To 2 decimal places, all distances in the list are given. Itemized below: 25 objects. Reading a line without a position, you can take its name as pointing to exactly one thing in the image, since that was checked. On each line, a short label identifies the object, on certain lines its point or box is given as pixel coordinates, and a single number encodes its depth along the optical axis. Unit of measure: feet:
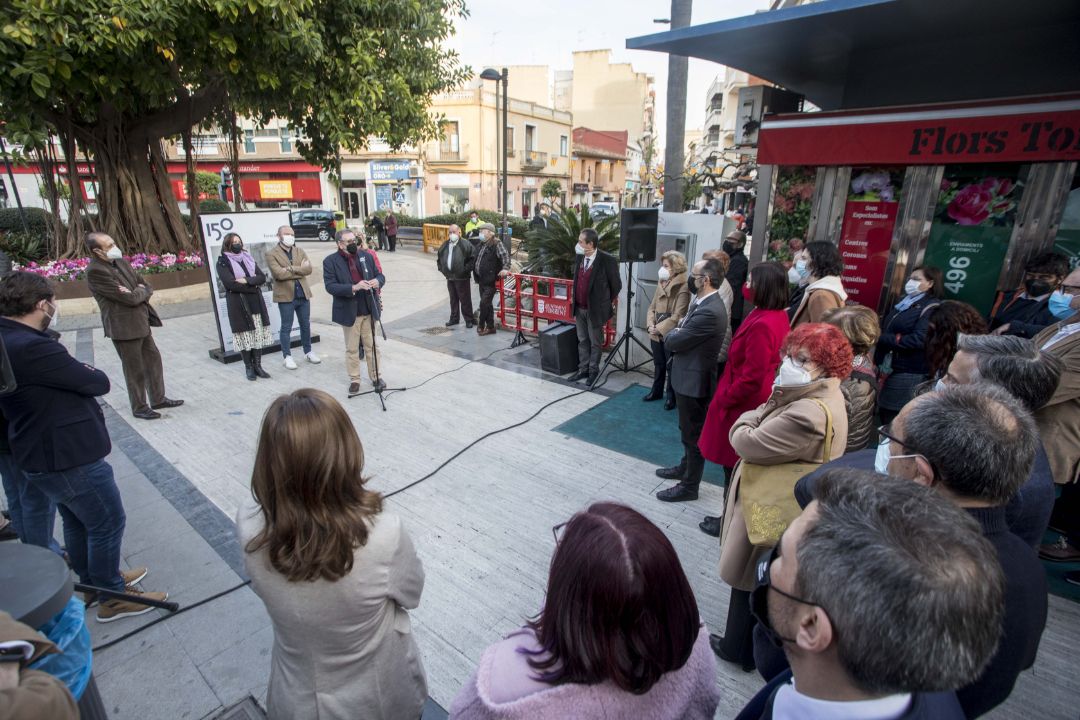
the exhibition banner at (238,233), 22.44
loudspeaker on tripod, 20.29
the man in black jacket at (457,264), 29.07
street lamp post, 49.76
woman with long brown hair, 5.07
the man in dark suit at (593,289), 20.94
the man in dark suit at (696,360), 12.98
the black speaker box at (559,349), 22.81
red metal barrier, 25.77
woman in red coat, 10.75
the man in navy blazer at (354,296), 20.04
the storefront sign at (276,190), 122.72
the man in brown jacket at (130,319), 16.46
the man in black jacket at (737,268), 21.16
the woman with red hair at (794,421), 7.30
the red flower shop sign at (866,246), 17.38
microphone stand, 20.40
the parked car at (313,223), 82.79
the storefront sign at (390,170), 114.01
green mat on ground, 16.33
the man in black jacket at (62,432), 8.66
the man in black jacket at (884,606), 2.81
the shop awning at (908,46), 13.34
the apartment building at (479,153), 112.16
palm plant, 27.40
